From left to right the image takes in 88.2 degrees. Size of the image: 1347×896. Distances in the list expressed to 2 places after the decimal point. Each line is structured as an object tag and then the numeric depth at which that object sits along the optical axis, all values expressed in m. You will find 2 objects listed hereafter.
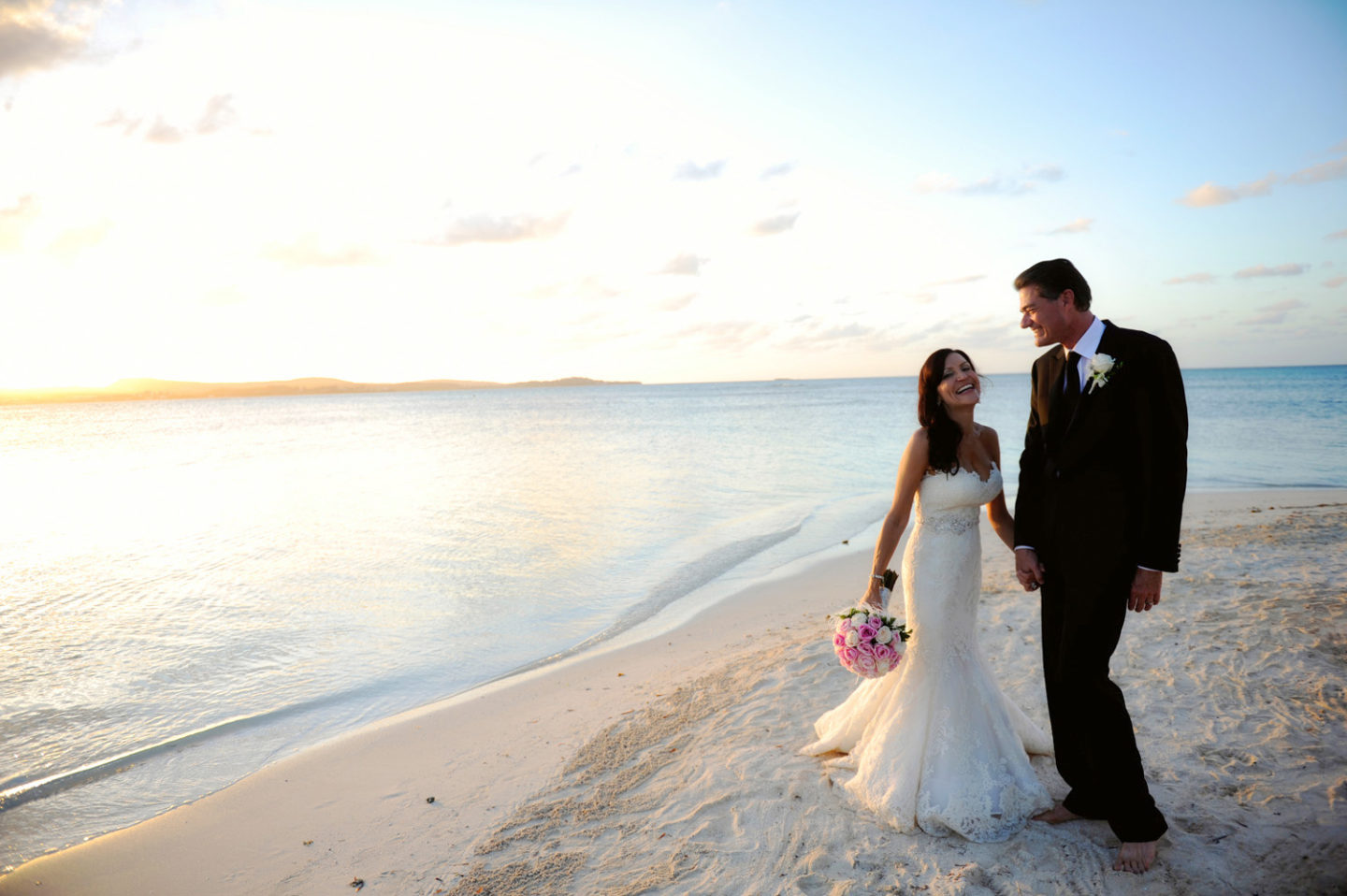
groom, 3.03
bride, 3.61
